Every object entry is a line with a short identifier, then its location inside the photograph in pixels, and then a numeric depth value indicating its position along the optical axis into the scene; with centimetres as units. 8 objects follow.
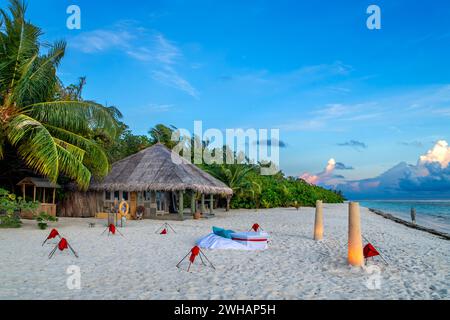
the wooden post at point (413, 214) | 2181
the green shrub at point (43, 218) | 1219
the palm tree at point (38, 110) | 1245
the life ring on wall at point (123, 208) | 1424
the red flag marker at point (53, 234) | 869
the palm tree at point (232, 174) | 2281
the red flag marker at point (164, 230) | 1133
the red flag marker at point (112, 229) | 1062
